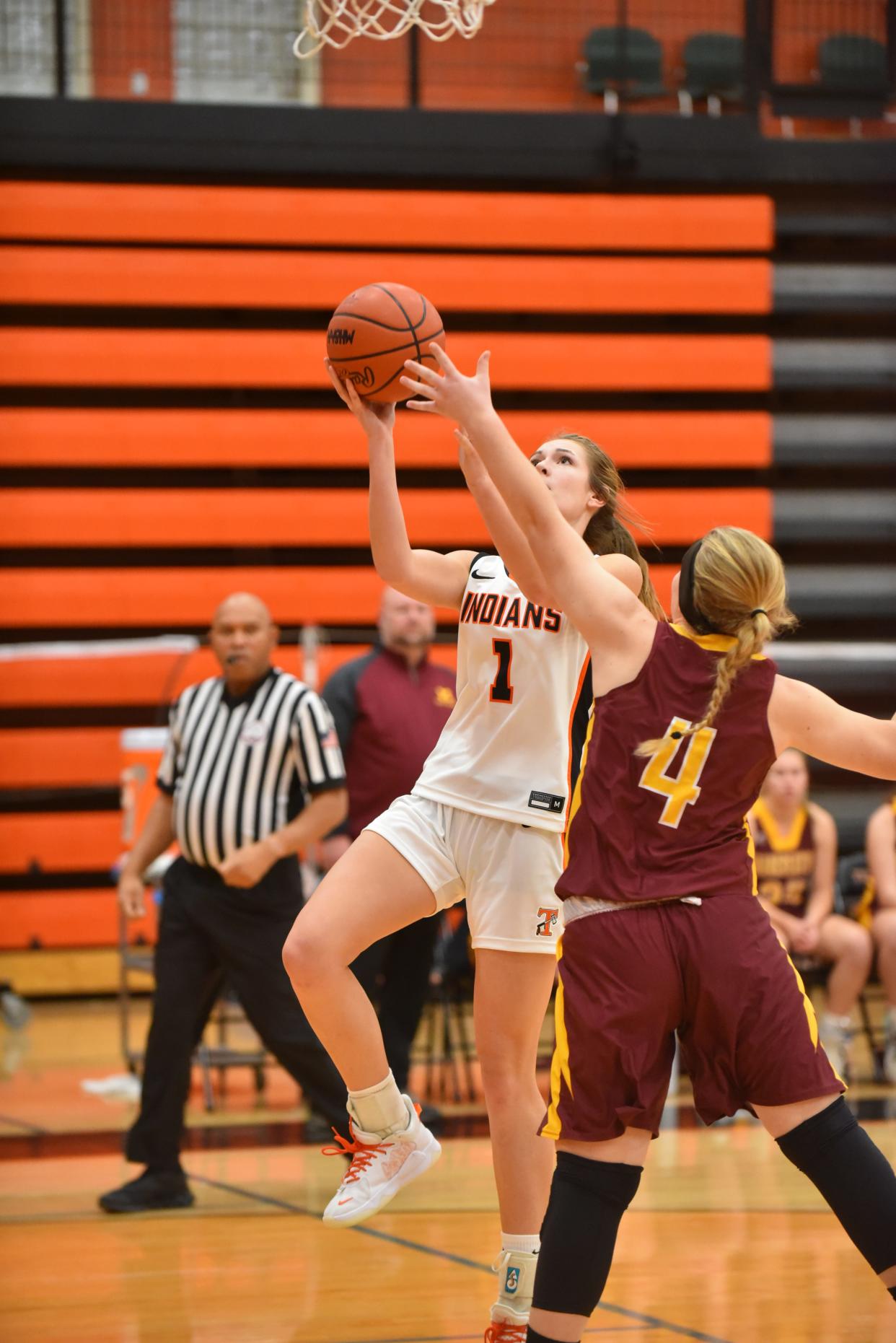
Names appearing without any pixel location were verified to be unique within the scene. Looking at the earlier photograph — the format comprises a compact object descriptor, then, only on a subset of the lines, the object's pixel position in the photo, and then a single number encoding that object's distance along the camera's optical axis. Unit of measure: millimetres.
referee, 9969
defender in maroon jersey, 5520
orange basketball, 6969
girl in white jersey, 6793
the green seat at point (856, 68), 19906
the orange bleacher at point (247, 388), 18766
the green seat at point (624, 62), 19187
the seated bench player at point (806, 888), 13766
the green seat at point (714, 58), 19469
